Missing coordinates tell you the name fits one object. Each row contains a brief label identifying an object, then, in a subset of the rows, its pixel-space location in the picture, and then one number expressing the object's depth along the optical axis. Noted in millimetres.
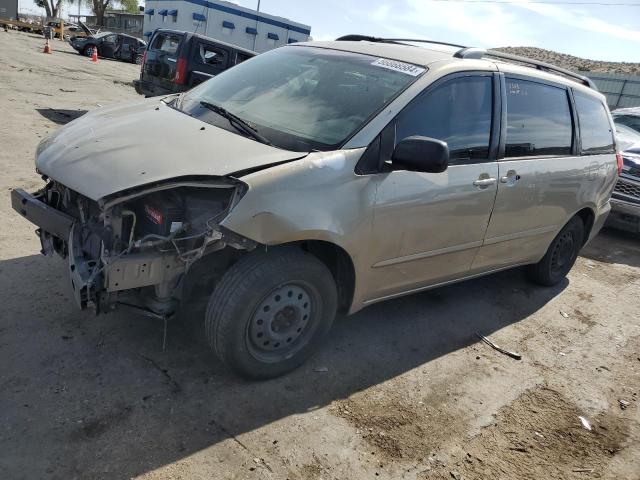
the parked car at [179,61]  10055
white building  30969
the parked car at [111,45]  27531
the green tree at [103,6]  58281
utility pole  33062
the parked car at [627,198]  7270
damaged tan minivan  2703
